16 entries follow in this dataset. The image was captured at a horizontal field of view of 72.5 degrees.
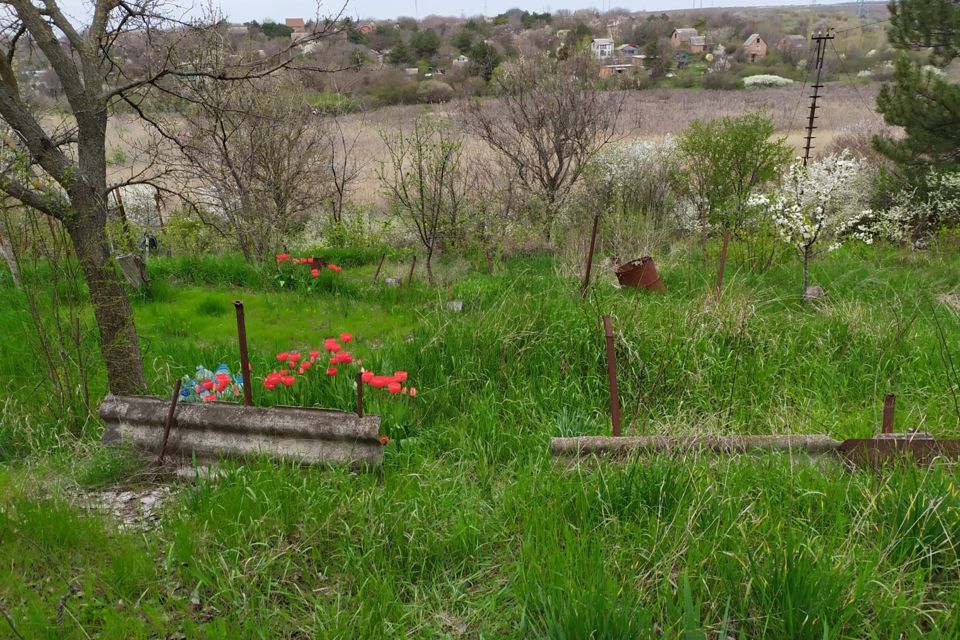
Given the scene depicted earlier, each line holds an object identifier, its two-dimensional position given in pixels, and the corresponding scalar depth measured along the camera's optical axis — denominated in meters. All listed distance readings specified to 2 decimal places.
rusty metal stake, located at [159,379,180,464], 3.60
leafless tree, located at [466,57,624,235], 13.70
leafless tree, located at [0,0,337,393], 3.76
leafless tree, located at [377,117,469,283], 8.48
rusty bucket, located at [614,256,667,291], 6.92
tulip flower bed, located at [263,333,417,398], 4.08
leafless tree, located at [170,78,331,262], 9.41
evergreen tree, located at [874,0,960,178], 10.77
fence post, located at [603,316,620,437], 3.50
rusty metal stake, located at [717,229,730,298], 5.52
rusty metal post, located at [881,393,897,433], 3.20
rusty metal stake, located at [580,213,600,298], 5.72
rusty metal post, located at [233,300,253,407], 3.68
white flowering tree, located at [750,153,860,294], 7.15
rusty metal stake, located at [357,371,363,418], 3.57
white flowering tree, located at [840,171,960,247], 11.94
